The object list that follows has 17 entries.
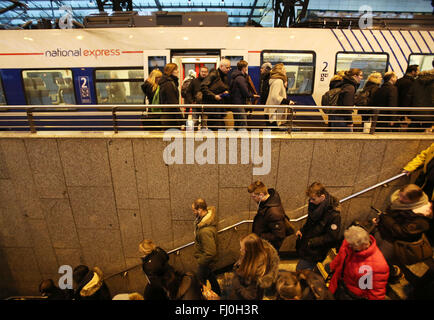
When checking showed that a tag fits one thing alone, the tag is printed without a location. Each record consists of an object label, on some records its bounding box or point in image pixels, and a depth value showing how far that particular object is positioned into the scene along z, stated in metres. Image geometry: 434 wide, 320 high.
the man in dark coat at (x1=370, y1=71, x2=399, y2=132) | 4.75
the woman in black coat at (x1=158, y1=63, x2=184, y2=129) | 4.65
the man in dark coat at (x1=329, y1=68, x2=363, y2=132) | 4.76
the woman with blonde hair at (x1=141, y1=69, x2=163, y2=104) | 4.92
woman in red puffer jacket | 2.65
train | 6.77
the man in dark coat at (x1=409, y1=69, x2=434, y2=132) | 4.70
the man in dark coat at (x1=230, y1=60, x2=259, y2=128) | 4.85
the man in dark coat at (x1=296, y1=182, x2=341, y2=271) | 3.38
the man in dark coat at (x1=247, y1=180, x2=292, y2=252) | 3.47
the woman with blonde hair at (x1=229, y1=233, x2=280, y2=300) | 2.61
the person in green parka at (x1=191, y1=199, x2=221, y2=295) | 3.79
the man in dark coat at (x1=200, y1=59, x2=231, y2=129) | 4.76
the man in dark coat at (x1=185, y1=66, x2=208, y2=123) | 5.16
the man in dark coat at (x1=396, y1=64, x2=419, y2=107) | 4.99
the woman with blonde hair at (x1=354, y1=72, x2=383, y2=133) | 5.09
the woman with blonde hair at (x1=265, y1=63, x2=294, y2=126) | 4.89
